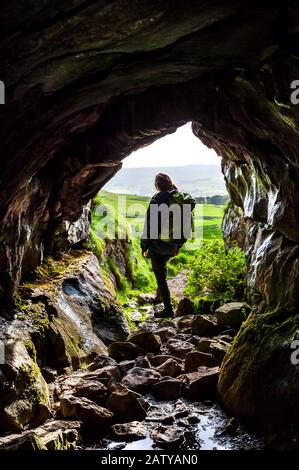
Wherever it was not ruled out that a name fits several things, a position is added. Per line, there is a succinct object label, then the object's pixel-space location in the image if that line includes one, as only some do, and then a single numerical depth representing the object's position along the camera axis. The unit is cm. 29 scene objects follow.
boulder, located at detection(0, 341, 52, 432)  496
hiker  1008
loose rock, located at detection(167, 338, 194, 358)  773
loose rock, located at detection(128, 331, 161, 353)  795
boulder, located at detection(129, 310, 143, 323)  1218
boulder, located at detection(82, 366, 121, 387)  612
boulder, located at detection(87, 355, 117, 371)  710
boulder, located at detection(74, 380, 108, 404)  559
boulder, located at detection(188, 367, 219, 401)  589
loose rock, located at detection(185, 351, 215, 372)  683
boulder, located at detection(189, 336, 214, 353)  753
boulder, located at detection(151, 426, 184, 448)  452
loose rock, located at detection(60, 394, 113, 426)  503
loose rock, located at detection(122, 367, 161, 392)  616
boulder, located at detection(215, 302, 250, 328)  881
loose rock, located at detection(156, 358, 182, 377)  667
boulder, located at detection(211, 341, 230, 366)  684
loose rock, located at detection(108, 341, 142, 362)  769
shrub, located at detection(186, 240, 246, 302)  1127
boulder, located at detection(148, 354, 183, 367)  717
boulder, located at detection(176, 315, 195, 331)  986
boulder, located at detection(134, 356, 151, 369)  695
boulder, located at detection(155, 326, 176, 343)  897
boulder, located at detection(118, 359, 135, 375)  679
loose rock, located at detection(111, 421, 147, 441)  474
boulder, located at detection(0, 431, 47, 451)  363
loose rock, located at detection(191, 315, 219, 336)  884
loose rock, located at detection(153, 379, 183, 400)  592
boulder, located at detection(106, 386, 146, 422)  521
